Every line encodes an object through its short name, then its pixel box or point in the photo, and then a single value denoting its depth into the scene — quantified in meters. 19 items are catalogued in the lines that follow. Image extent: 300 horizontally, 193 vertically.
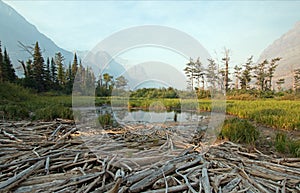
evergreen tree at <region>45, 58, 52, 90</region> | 27.45
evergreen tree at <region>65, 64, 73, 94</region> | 26.95
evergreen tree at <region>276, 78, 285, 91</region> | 32.06
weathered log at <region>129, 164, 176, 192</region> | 1.90
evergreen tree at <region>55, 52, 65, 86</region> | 29.45
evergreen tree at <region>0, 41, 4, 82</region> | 21.47
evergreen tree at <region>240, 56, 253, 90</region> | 31.81
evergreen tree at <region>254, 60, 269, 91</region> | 31.59
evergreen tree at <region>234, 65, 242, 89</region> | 33.38
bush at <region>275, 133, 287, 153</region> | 3.45
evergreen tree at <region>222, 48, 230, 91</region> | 32.00
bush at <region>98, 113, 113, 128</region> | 6.20
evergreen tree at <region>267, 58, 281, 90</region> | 30.99
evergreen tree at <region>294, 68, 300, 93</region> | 30.21
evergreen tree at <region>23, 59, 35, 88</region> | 23.94
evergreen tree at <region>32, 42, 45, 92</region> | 25.91
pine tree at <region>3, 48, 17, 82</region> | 22.82
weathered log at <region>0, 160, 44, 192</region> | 1.87
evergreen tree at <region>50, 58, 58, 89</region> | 28.39
